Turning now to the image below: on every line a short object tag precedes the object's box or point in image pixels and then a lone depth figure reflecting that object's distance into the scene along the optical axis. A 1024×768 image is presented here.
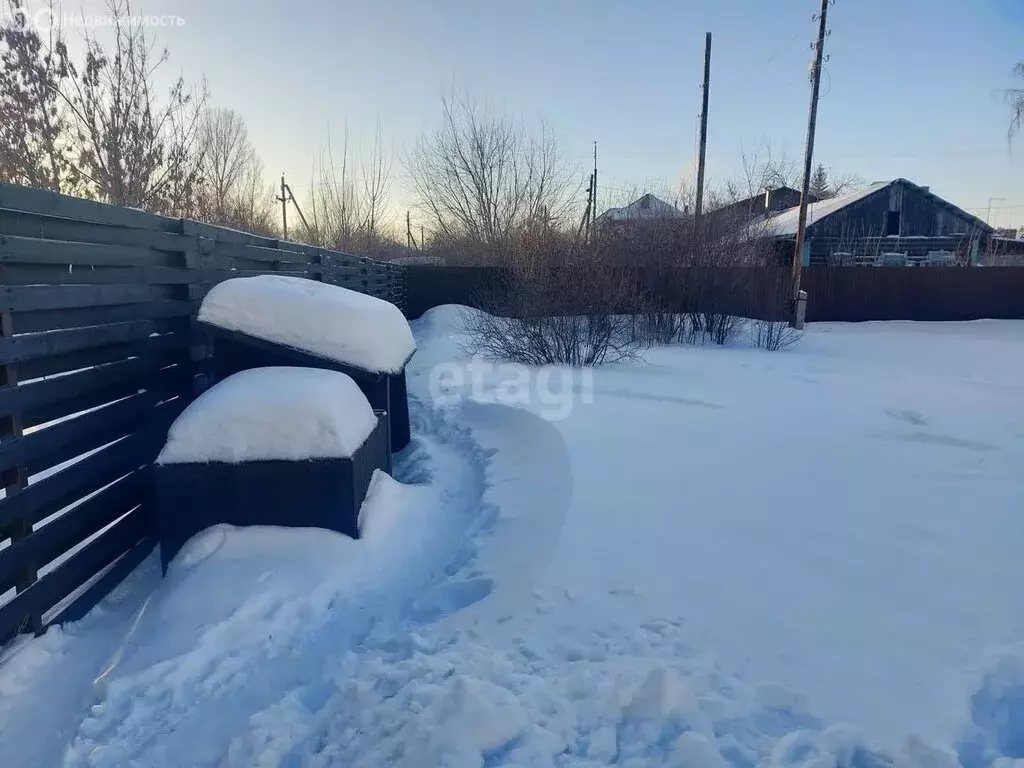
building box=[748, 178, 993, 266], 25.41
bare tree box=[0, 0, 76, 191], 8.55
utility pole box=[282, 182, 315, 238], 24.36
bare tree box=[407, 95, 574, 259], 23.19
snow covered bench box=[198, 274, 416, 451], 3.62
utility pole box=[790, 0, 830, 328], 13.83
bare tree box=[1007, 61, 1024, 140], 18.16
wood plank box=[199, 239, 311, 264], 4.13
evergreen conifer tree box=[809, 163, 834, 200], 47.22
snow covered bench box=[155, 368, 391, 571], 3.02
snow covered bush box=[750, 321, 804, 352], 11.23
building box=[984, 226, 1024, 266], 28.63
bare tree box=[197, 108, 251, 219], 15.18
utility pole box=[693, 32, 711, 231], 16.71
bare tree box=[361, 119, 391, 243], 22.05
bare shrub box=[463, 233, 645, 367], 8.63
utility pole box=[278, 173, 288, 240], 29.45
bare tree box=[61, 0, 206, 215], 9.20
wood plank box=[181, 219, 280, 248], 3.82
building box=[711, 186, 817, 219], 13.50
